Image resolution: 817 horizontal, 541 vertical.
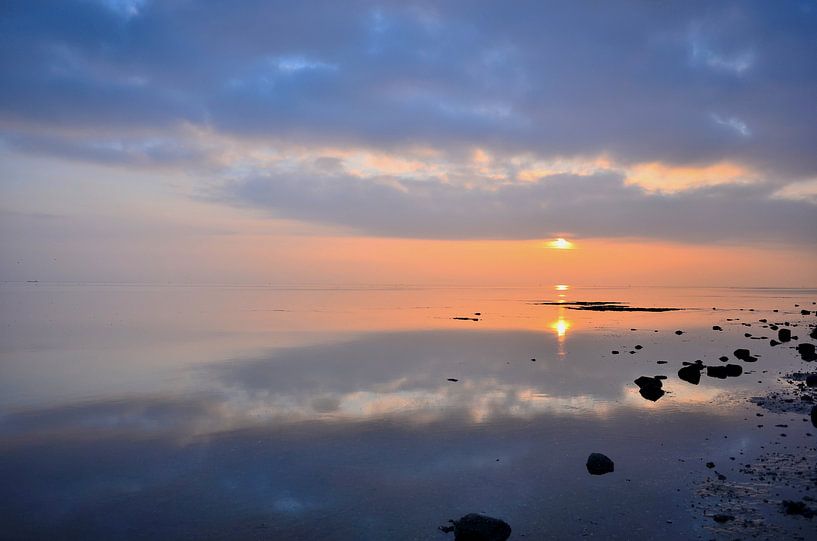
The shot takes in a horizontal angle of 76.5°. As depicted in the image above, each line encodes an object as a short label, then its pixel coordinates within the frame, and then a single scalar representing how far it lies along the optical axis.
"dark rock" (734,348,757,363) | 47.97
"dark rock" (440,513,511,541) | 15.05
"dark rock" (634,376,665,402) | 34.05
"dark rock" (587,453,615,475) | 20.69
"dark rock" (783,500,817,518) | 16.05
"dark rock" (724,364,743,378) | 40.83
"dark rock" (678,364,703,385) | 38.88
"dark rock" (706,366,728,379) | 40.44
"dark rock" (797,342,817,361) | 48.64
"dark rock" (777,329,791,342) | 61.66
